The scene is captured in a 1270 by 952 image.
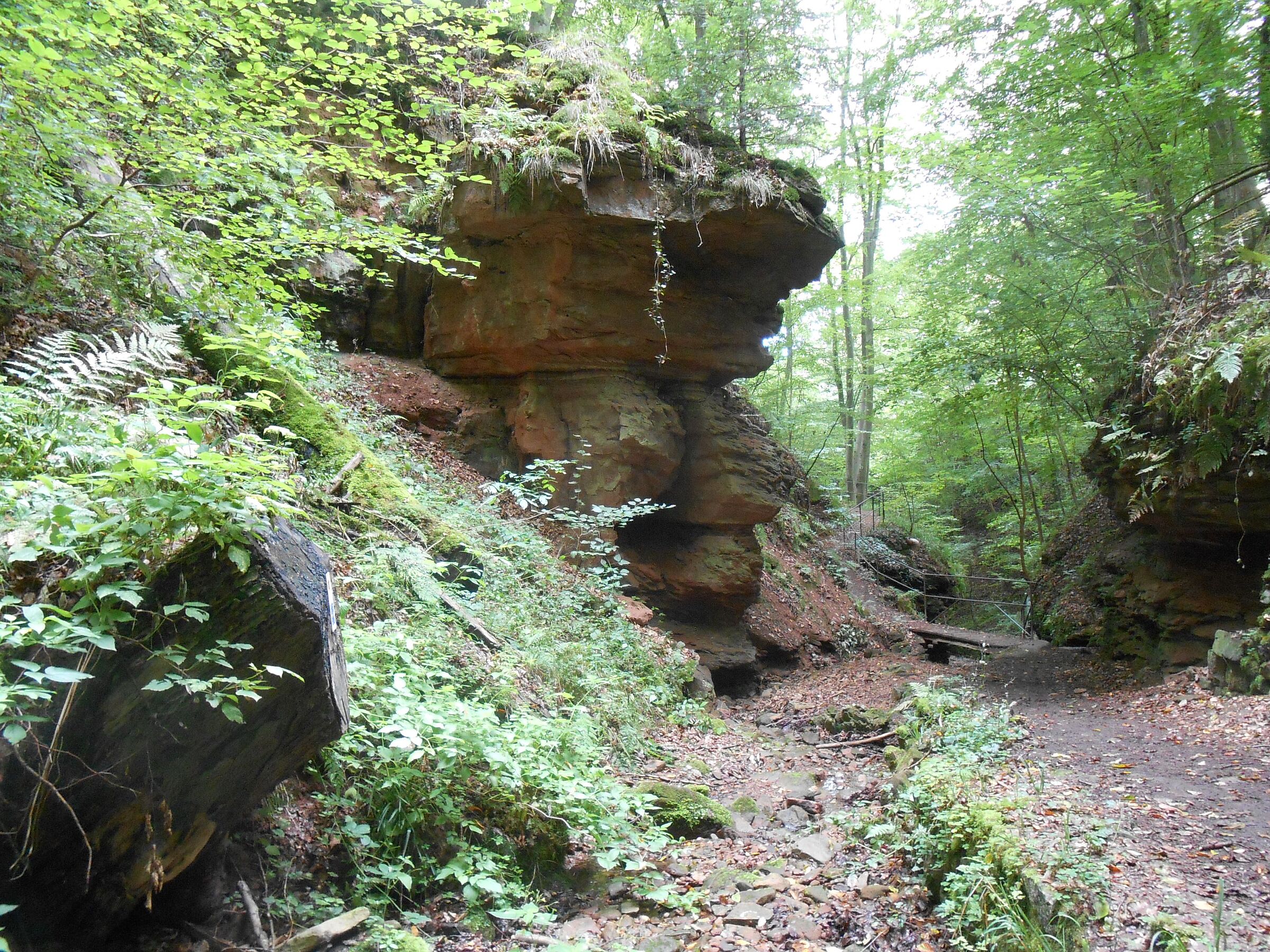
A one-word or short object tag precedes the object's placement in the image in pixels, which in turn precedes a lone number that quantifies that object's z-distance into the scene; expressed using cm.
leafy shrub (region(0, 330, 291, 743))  184
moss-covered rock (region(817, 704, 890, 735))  771
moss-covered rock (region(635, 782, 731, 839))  480
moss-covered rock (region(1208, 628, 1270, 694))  627
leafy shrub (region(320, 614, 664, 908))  325
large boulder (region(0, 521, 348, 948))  200
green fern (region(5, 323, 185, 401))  323
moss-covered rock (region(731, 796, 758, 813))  542
